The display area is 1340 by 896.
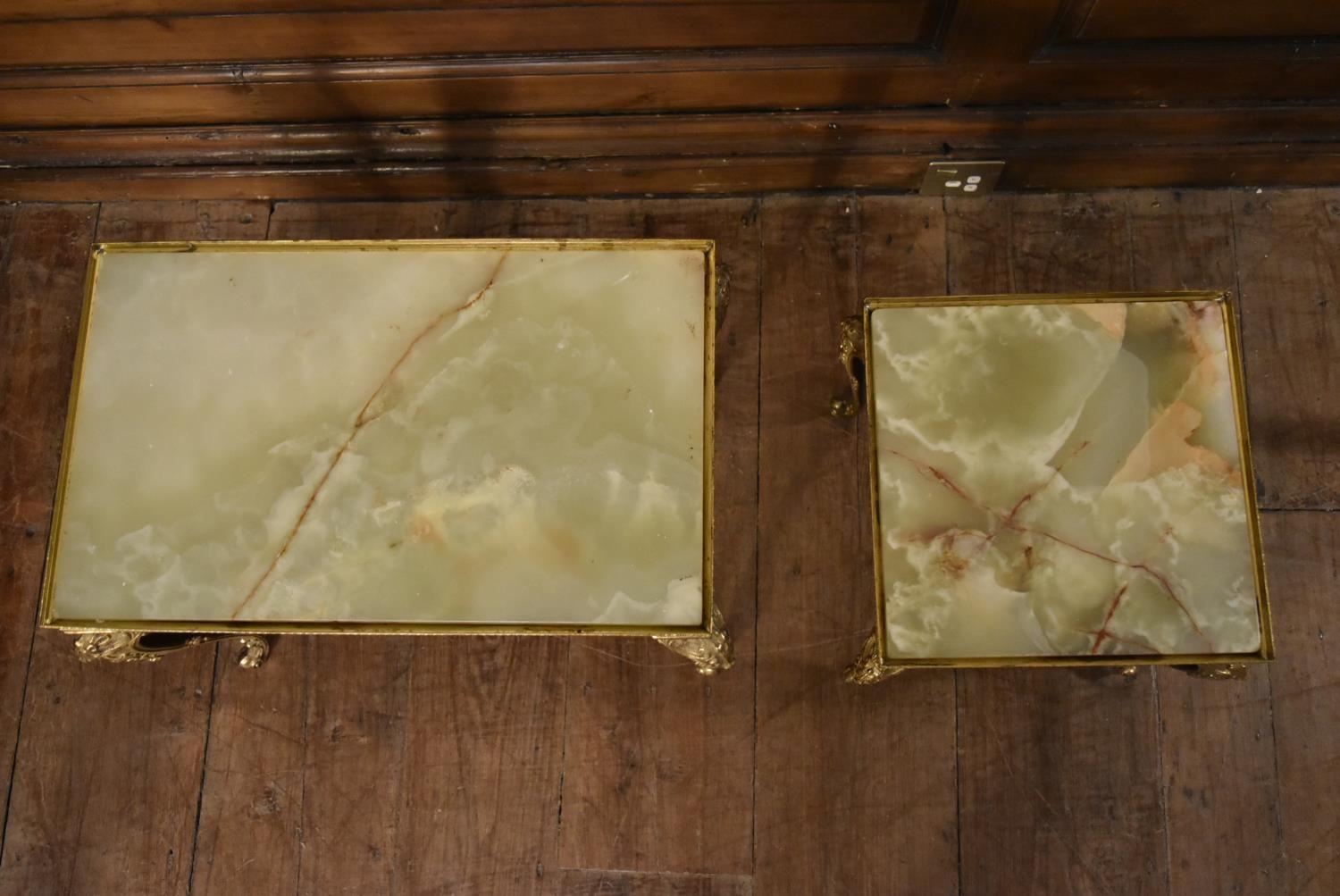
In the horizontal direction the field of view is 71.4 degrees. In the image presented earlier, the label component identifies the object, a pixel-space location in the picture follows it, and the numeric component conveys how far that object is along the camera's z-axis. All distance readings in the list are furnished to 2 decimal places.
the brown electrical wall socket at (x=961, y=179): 1.82
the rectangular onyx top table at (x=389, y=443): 1.35
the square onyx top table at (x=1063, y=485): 1.33
